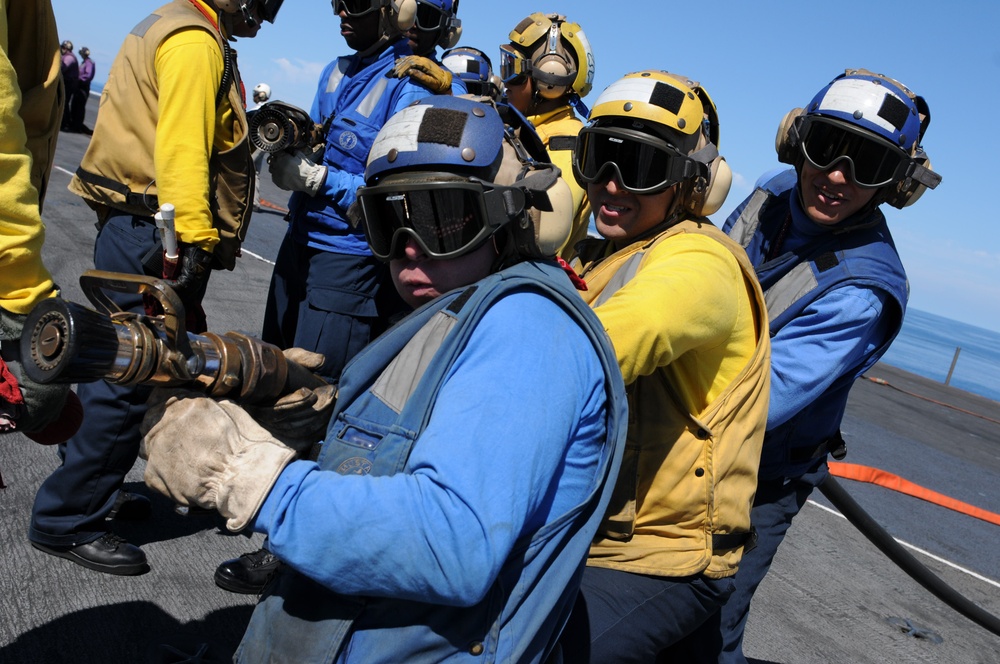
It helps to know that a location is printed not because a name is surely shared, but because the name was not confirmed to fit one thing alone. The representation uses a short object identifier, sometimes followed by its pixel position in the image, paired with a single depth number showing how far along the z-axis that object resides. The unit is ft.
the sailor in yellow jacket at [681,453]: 7.17
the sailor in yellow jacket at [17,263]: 6.70
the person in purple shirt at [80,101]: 69.41
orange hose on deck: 25.45
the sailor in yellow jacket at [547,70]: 17.43
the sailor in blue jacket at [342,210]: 13.23
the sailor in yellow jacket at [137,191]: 11.12
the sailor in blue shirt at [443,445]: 4.67
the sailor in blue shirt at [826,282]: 9.42
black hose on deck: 13.83
